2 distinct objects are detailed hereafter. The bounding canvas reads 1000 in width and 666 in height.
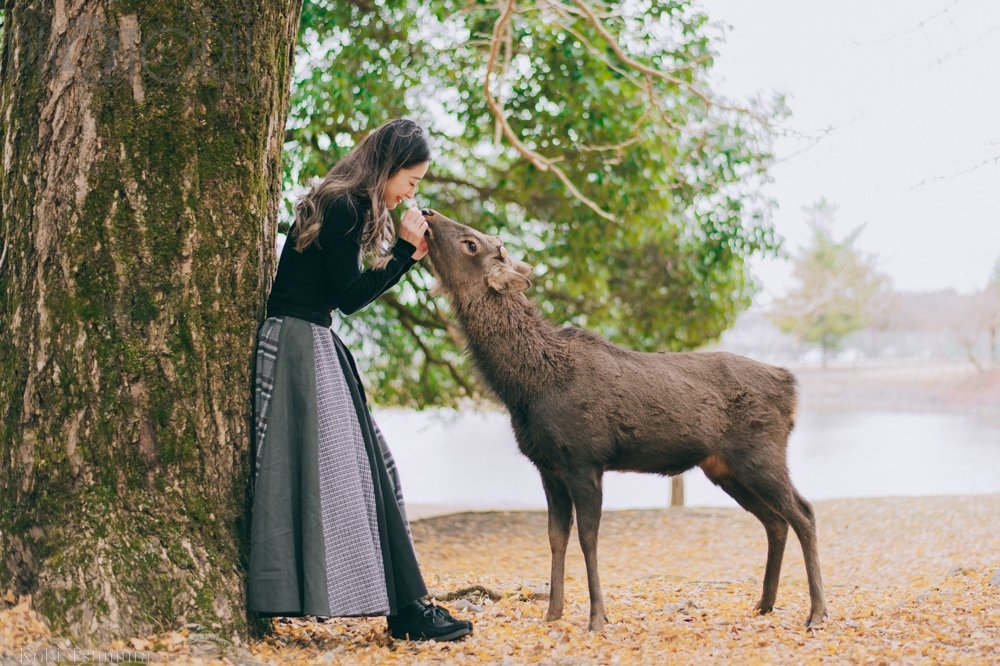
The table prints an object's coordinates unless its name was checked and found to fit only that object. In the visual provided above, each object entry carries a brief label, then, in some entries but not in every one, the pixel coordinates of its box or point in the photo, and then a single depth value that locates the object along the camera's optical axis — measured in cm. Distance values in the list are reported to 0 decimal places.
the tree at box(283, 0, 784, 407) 896
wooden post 1503
